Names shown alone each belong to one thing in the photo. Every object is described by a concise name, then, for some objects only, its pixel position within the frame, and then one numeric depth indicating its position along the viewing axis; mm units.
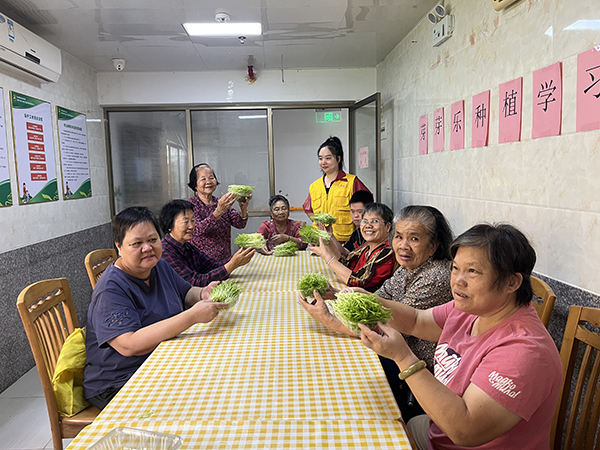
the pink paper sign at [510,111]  2141
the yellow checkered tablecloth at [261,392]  1027
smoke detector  3225
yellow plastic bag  1672
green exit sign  5492
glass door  4395
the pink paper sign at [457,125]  2803
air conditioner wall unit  2963
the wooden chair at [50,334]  1663
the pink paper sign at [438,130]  3160
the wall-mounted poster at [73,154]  4152
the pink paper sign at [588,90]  1597
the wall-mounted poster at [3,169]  3137
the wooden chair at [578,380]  1295
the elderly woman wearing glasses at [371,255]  2303
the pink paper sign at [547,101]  1832
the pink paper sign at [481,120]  2469
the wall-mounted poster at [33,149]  3400
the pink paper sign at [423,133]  3508
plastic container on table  943
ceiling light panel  3518
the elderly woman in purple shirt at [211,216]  3496
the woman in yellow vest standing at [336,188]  4098
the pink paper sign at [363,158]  5005
